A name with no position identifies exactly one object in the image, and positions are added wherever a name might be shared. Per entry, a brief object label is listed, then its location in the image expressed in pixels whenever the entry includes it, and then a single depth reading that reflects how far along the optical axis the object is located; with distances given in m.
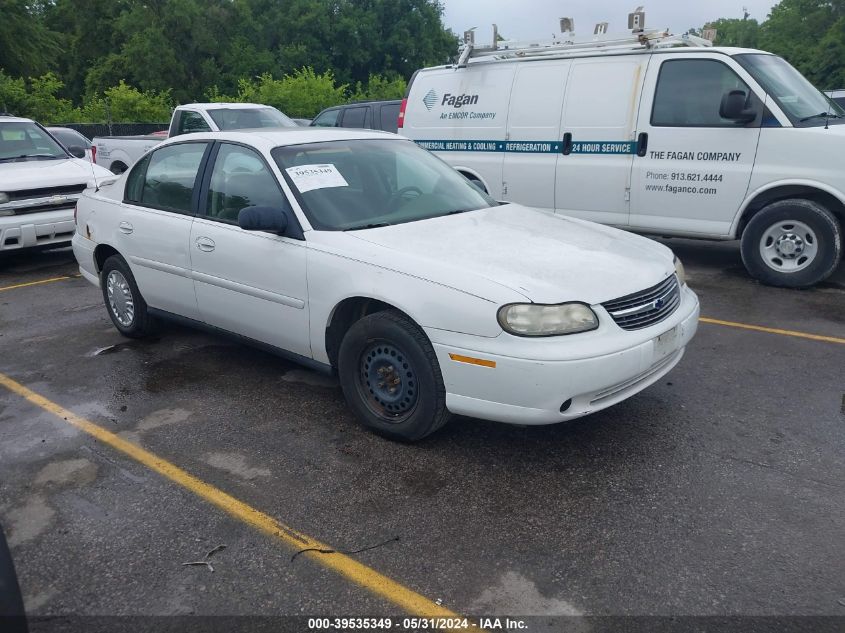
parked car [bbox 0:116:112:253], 8.36
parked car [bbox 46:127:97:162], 17.17
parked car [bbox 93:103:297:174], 12.28
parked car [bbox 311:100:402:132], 12.81
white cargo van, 6.80
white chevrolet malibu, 3.49
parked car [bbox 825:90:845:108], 13.23
